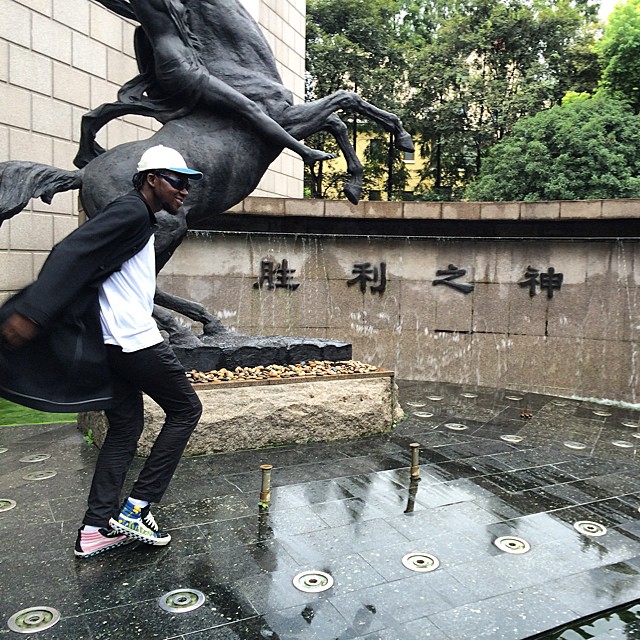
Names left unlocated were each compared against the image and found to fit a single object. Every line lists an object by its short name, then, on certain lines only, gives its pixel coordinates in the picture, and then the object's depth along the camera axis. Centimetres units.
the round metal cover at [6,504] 404
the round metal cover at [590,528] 388
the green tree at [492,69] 2377
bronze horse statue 511
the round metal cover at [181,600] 288
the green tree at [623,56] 2038
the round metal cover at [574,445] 598
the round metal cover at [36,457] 509
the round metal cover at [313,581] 309
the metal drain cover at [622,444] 610
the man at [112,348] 281
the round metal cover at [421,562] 334
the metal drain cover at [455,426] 654
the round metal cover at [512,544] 361
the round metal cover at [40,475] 462
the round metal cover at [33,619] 269
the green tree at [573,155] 1727
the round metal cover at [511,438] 613
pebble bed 563
